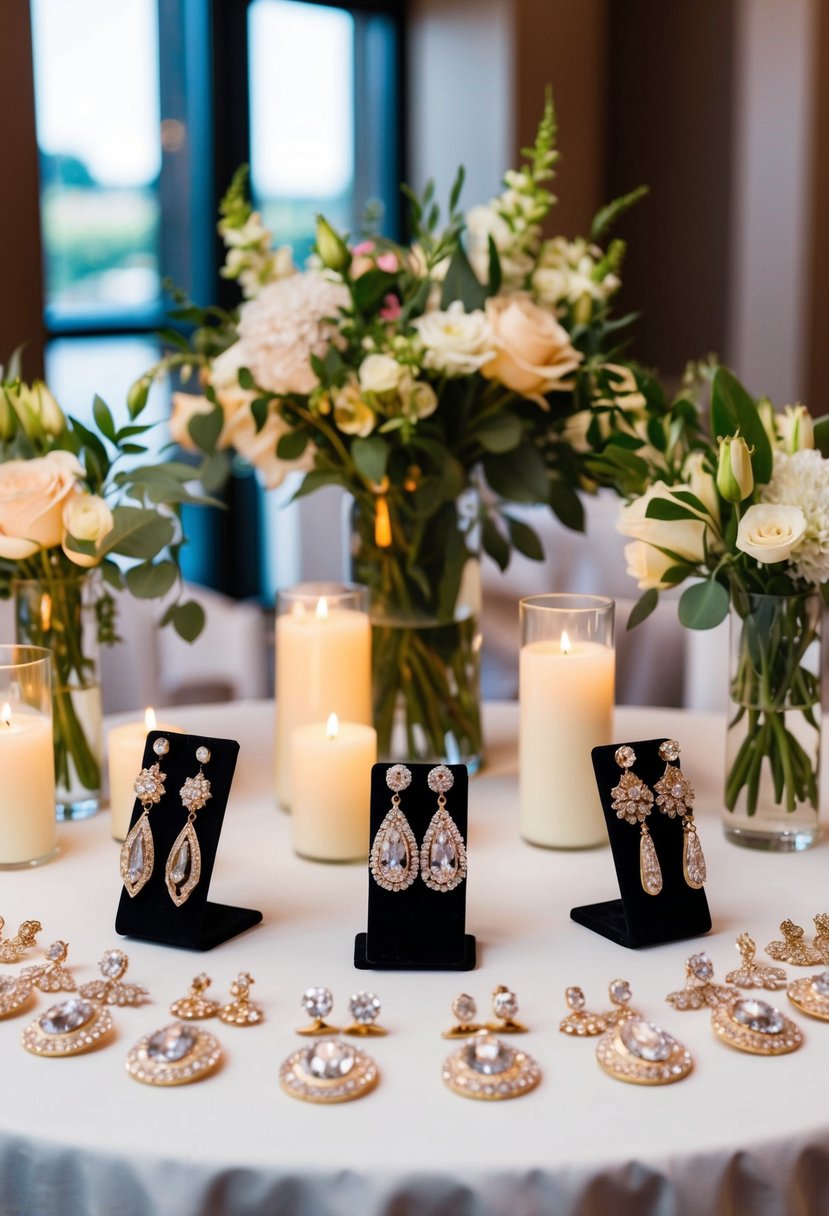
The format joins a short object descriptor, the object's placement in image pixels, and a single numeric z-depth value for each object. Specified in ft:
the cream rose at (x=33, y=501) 4.19
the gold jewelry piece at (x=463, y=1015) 2.96
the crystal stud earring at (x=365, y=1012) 2.96
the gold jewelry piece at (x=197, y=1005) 3.08
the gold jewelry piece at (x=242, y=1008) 3.04
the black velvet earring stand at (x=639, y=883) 3.43
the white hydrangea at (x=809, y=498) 3.77
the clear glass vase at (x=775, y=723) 4.03
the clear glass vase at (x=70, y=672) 4.54
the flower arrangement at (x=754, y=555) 3.80
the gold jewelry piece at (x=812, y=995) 3.09
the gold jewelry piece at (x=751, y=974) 3.24
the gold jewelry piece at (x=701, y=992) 3.13
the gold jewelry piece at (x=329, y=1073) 2.71
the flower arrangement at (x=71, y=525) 4.23
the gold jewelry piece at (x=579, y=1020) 2.98
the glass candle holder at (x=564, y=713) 4.11
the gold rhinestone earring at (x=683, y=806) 3.44
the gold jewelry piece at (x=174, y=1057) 2.78
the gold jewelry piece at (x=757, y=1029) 2.91
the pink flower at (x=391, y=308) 4.68
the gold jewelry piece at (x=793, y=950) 3.36
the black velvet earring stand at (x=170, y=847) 3.45
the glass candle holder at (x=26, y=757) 3.92
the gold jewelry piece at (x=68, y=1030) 2.90
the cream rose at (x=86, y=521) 4.22
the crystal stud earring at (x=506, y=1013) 2.98
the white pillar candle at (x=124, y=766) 4.20
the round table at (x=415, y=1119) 2.50
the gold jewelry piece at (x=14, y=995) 3.10
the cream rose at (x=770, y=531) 3.71
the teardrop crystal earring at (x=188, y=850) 3.45
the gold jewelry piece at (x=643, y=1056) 2.77
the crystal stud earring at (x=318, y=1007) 2.93
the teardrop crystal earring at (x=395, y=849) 3.30
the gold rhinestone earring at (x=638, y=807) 3.41
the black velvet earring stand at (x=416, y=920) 3.32
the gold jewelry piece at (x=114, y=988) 3.16
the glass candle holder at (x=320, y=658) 4.48
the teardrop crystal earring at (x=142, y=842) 3.48
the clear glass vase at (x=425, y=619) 4.73
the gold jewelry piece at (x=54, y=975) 3.24
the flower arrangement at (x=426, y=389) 4.44
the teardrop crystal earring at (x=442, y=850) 3.30
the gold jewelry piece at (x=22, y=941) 3.43
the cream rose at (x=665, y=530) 4.02
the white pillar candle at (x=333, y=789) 4.01
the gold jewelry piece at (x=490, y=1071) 2.71
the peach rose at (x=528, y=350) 4.40
